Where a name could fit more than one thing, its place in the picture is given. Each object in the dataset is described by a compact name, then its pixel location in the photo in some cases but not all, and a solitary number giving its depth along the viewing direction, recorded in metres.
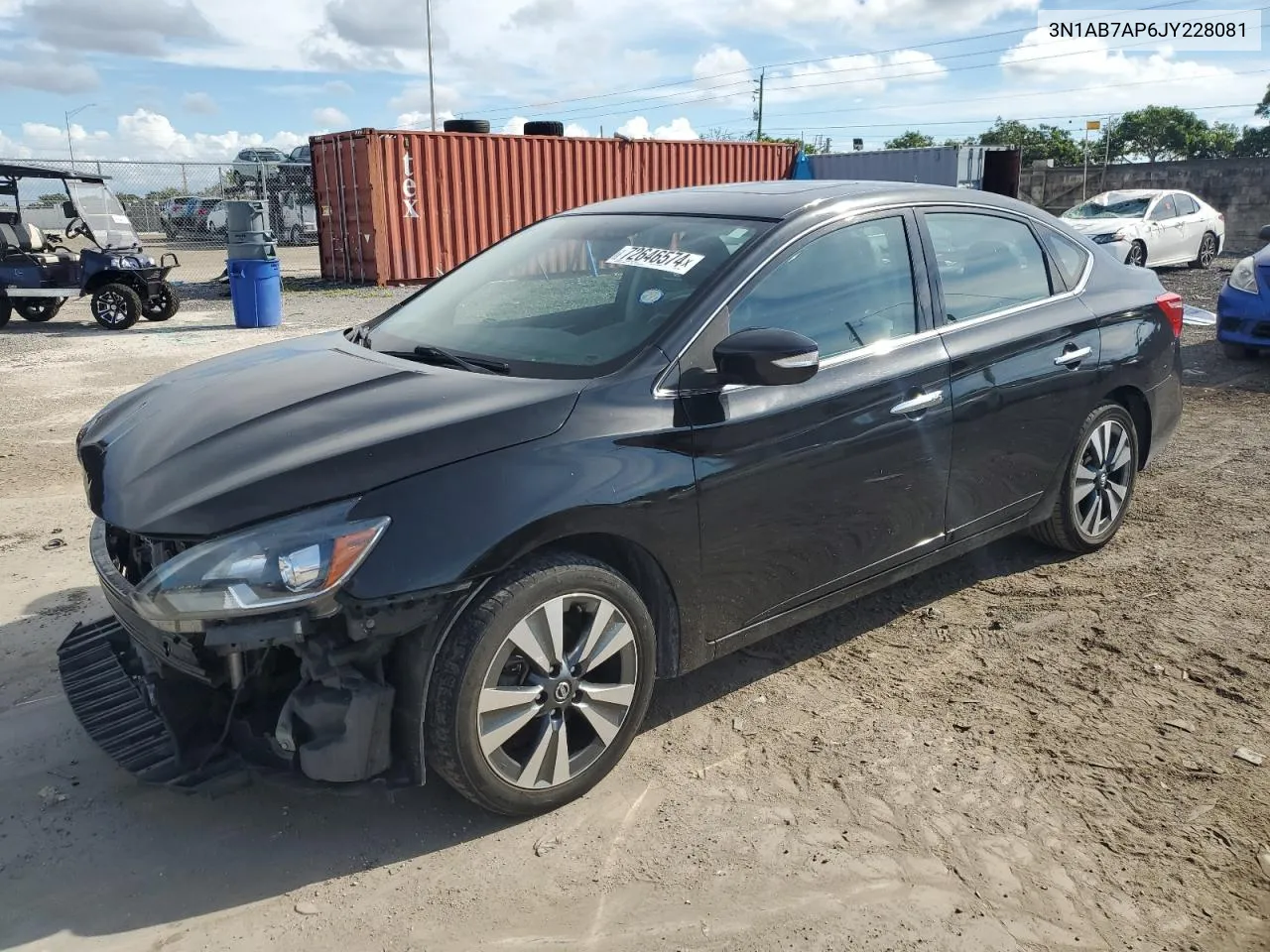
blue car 9.09
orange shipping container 18.08
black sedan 2.59
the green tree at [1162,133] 56.72
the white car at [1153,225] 16.22
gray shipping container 22.14
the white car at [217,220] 24.49
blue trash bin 12.76
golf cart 12.70
